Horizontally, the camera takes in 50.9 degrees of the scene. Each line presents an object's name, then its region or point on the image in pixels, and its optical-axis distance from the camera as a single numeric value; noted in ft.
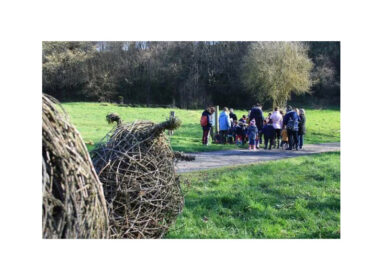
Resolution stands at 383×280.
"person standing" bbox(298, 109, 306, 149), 32.19
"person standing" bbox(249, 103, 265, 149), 34.06
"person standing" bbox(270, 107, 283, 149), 32.96
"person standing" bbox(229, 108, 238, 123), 35.49
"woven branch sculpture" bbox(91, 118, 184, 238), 12.16
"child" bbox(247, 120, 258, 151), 33.41
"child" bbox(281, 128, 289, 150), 33.04
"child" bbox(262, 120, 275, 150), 32.65
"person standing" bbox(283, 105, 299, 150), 32.18
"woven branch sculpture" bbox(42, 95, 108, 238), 8.19
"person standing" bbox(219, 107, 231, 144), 34.72
